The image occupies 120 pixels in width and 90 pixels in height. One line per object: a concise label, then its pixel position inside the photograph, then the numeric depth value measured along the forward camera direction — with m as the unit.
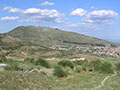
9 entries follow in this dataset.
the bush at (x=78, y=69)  39.94
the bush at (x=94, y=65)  45.16
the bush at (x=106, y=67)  41.04
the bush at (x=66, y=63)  45.36
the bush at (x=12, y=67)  31.10
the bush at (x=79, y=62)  59.24
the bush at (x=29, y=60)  49.67
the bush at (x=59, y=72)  31.00
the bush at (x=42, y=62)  42.90
